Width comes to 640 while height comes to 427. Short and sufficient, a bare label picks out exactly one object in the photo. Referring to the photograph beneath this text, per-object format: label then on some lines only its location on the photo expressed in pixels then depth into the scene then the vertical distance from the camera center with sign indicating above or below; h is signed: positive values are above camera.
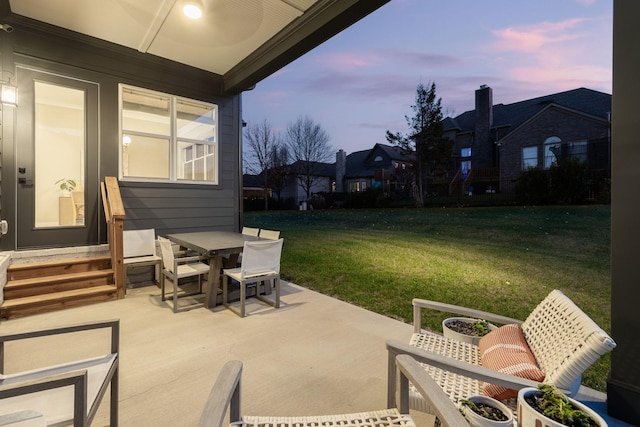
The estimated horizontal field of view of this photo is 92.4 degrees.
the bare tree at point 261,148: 23.25 +4.66
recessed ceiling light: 3.66 +2.43
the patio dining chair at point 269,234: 4.28 -0.37
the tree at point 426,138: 14.71 +3.47
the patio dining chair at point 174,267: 3.57 -0.75
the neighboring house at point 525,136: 11.91 +3.29
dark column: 1.77 -0.03
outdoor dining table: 3.62 -0.48
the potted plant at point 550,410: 1.03 -0.72
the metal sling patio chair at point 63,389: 1.01 -0.79
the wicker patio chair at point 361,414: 1.03 -0.77
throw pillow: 1.43 -0.77
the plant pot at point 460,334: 2.05 -0.87
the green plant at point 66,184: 5.25 +0.43
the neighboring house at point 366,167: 22.94 +3.42
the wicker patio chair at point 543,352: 1.26 -0.68
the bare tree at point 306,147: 23.64 +4.85
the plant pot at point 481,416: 1.12 -0.81
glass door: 4.12 +0.75
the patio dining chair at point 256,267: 3.48 -0.69
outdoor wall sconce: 3.60 +1.35
